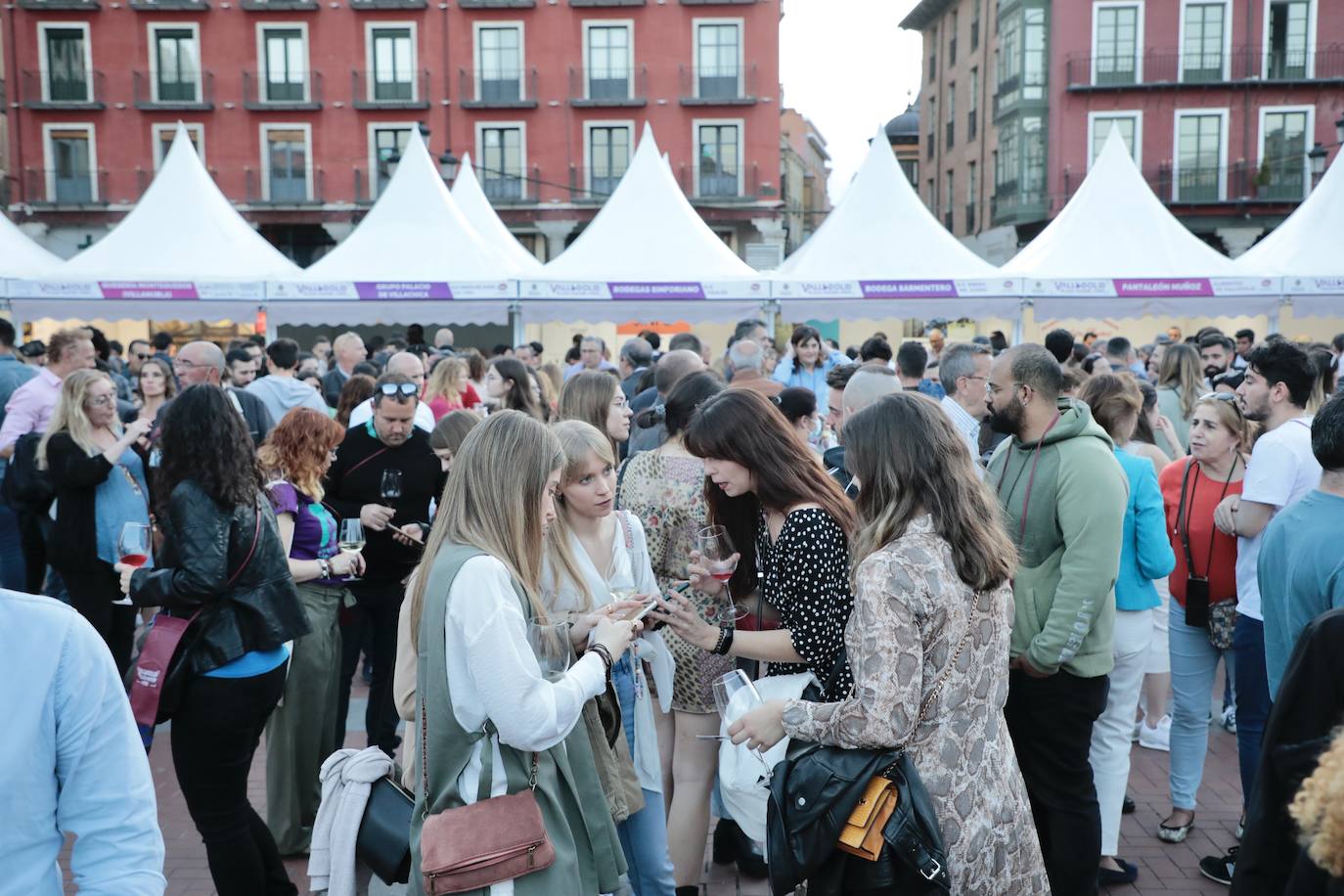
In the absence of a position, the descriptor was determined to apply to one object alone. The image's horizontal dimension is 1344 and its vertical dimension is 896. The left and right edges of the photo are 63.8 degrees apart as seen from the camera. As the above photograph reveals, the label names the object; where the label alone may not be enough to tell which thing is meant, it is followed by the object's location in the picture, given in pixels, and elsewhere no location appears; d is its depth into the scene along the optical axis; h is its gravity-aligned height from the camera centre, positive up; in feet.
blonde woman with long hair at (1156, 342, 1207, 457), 24.16 -1.55
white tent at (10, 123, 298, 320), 49.01 +2.80
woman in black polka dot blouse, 10.27 -2.17
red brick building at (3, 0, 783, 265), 111.96 +23.25
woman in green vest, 8.13 -2.67
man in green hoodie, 11.53 -2.96
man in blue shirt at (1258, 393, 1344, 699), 9.04 -2.01
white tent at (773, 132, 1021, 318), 48.60 +2.55
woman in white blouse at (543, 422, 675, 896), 11.50 -2.75
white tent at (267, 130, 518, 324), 48.73 +2.48
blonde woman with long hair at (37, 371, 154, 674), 17.67 -2.83
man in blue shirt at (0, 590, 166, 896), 5.40 -2.26
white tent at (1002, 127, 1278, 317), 48.44 +2.63
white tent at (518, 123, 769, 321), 49.06 +2.46
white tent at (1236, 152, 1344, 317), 48.85 +3.11
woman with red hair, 14.78 -4.14
